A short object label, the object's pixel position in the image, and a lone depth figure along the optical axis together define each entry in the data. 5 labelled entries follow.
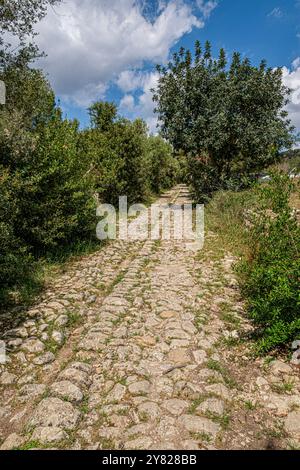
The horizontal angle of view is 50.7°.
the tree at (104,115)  16.75
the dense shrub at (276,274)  3.93
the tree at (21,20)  9.06
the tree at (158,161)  26.62
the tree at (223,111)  14.24
